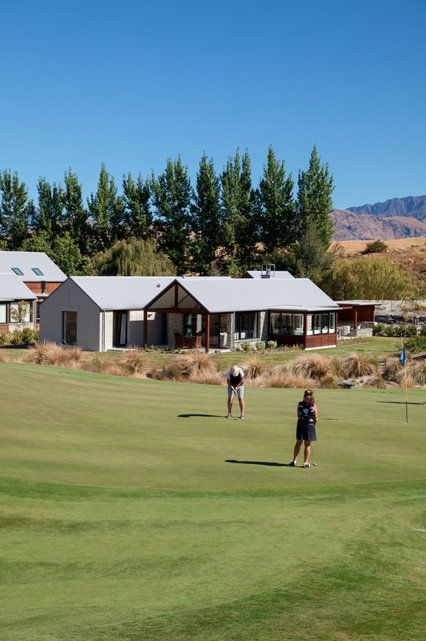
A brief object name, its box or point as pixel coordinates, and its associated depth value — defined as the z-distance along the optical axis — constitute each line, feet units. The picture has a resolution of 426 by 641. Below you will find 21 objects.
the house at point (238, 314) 169.37
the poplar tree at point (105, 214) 281.74
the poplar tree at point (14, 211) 293.84
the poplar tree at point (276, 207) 267.59
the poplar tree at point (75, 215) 284.41
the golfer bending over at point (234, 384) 70.23
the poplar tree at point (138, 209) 280.72
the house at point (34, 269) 229.66
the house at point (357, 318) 204.03
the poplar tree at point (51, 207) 290.15
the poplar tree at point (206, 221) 272.72
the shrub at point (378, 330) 205.16
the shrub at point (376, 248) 405.39
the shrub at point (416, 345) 143.95
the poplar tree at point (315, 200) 262.47
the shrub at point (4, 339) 175.42
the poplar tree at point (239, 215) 270.46
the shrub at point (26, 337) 179.42
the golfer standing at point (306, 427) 53.11
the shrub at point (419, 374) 112.16
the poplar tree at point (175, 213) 276.41
